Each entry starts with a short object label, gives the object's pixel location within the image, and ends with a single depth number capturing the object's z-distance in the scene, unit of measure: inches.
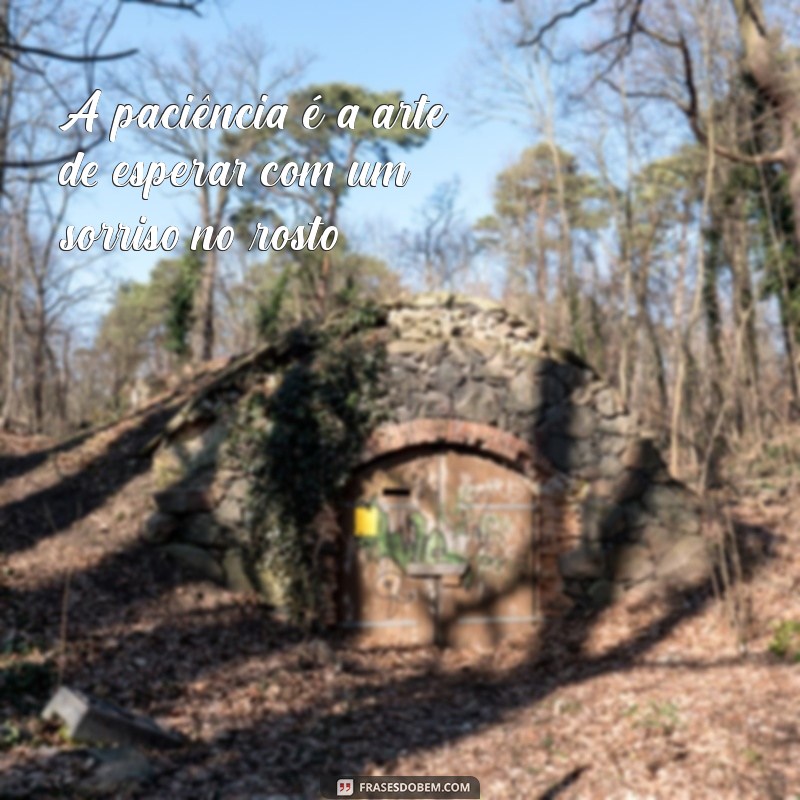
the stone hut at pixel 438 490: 463.5
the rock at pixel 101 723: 275.5
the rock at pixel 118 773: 241.8
